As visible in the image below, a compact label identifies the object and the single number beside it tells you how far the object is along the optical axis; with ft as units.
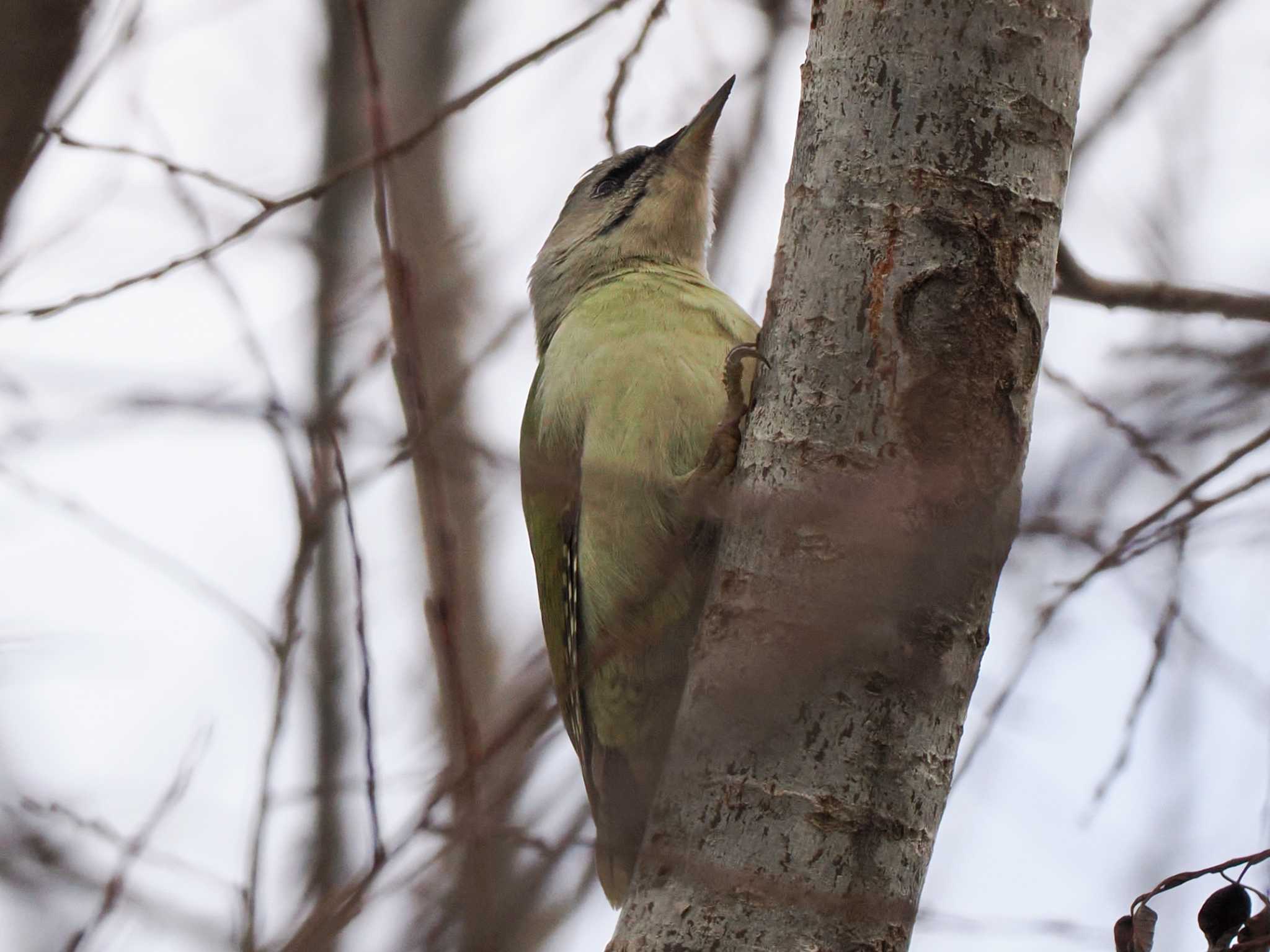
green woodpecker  20.85
